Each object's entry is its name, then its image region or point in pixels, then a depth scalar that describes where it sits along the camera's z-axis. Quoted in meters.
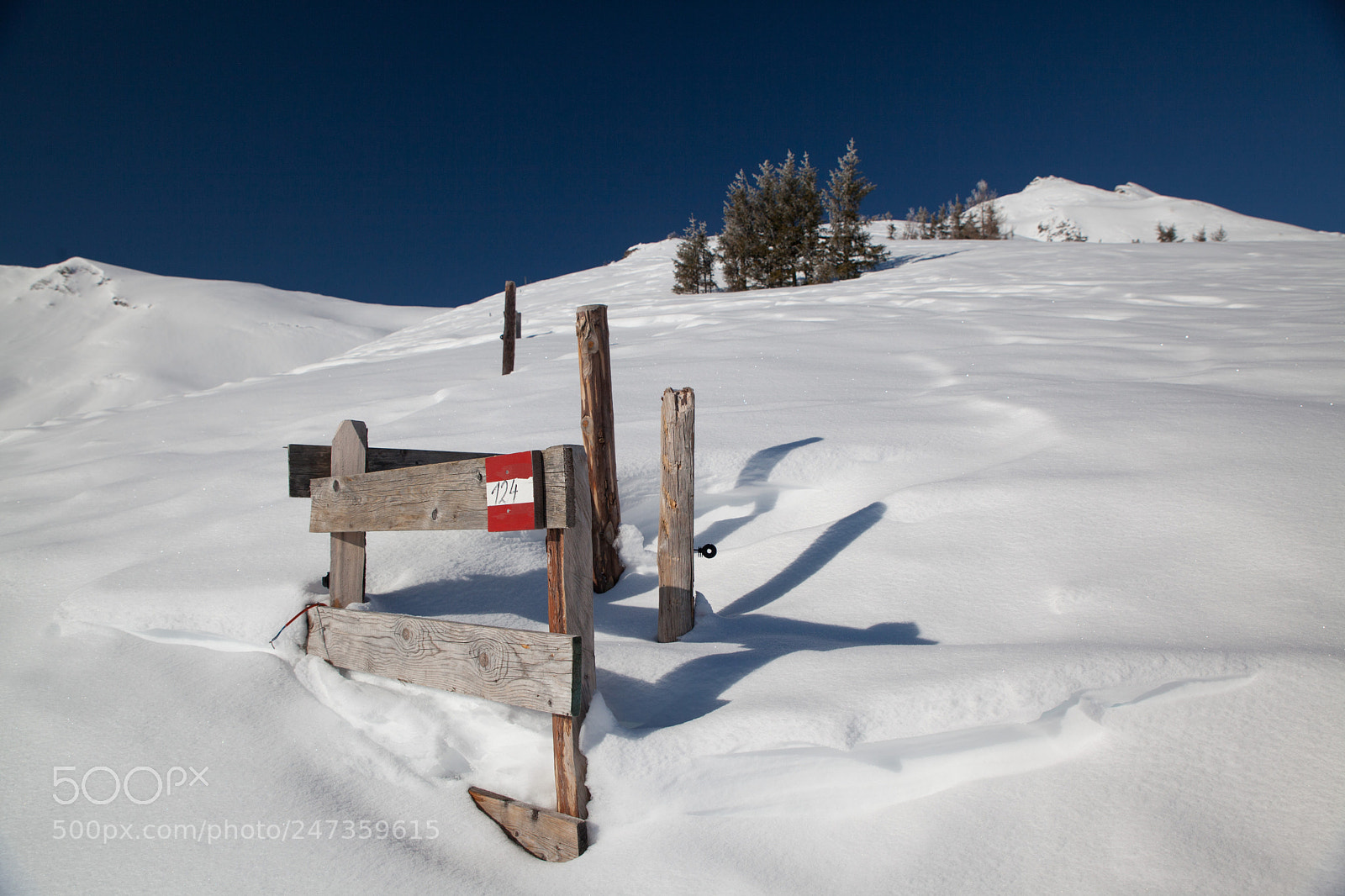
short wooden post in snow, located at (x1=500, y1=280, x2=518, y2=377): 9.59
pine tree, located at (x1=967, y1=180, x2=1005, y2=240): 36.03
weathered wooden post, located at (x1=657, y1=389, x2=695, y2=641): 3.20
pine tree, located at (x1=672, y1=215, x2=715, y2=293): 23.56
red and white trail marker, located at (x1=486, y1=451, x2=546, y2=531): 2.17
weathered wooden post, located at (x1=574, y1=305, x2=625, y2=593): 3.80
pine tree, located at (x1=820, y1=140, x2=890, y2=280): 21.98
